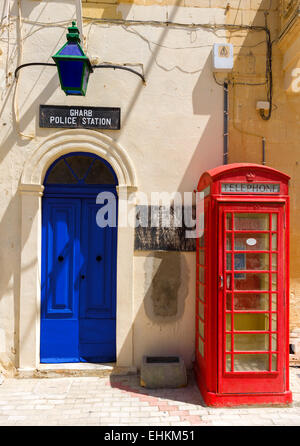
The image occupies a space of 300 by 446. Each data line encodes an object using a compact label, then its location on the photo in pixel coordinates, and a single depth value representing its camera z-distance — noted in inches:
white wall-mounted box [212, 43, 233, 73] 178.5
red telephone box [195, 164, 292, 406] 143.6
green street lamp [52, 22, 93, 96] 143.6
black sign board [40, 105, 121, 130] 174.7
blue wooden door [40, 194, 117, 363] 178.1
